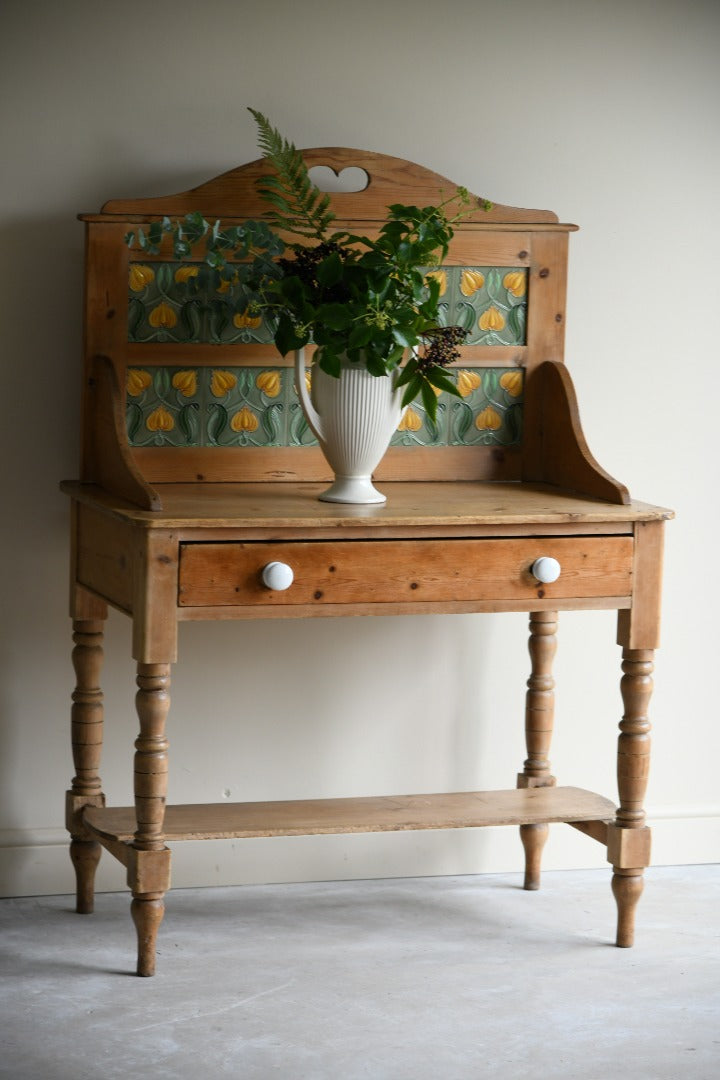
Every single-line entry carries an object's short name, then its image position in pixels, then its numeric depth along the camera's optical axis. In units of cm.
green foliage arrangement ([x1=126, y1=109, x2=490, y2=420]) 471
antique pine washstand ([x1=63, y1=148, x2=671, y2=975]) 453
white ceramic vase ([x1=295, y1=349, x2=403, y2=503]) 478
